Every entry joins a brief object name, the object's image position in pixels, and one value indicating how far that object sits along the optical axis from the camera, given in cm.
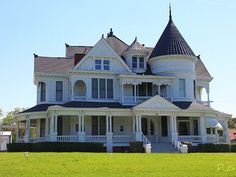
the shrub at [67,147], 3631
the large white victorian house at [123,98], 4000
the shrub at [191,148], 3856
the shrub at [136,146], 3699
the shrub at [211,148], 3891
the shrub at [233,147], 4009
